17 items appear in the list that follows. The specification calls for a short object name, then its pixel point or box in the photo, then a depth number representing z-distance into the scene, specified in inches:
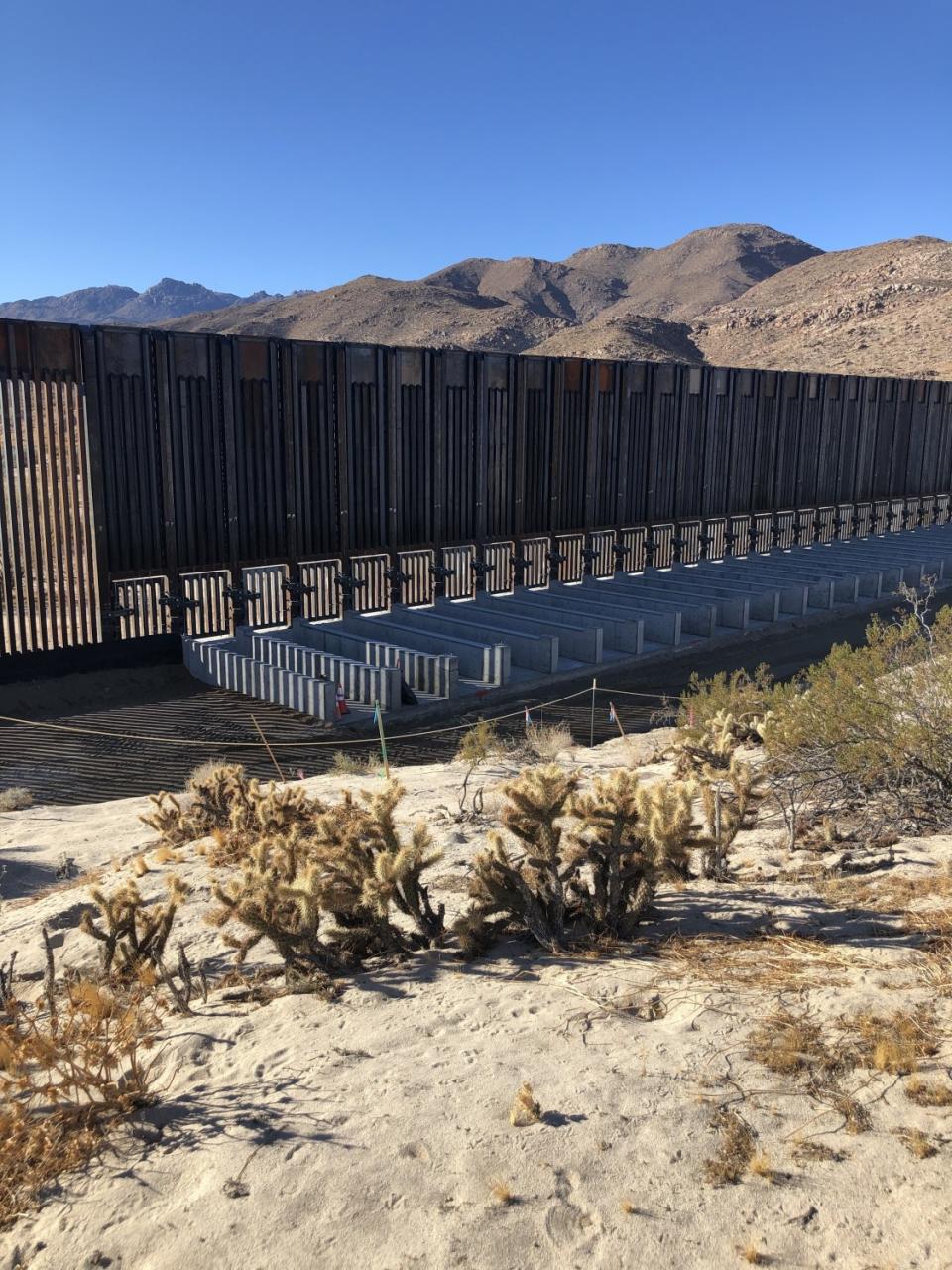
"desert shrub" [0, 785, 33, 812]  529.0
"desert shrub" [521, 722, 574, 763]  581.9
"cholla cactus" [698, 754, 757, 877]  332.5
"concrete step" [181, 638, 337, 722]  704.4
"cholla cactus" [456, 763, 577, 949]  282.7
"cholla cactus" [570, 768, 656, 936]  287.9
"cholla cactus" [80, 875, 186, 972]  276.9
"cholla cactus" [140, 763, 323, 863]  384.5
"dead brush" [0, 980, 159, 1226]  197.6
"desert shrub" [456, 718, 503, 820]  526.0
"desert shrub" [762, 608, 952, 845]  358.9
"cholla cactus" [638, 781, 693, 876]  288.7
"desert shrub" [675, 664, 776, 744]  539.8
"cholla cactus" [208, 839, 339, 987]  262.4
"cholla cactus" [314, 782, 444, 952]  278.7
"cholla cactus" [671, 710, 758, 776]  485.4
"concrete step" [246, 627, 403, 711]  719.7
